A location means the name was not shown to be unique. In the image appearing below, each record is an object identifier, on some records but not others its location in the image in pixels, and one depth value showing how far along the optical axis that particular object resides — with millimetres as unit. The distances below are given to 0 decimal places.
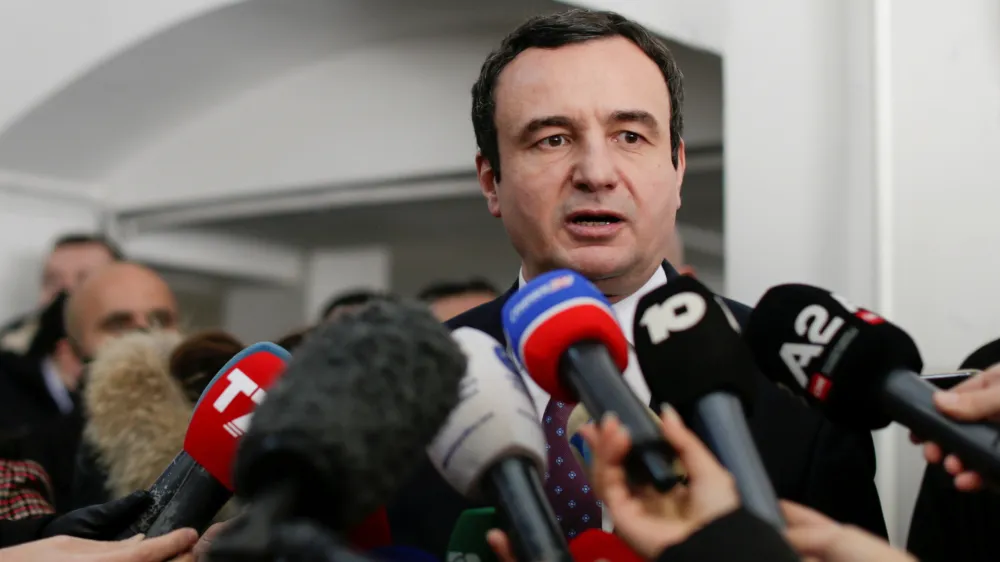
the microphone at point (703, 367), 640
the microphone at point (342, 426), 516
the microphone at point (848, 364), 662
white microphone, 630
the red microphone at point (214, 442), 792
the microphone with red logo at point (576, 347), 627
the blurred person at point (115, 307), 2123
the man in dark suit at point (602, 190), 937
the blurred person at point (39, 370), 2299
